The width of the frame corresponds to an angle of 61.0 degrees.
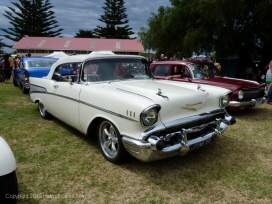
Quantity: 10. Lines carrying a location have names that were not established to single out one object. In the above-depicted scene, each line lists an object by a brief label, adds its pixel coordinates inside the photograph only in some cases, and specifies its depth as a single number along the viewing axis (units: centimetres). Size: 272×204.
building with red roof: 3966
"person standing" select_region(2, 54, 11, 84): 1247
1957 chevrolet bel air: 279
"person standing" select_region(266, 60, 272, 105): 747
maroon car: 575
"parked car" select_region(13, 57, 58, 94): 831
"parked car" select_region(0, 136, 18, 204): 205
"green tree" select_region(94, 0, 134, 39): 4584
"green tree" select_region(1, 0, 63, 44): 4222
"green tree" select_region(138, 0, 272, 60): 1061
